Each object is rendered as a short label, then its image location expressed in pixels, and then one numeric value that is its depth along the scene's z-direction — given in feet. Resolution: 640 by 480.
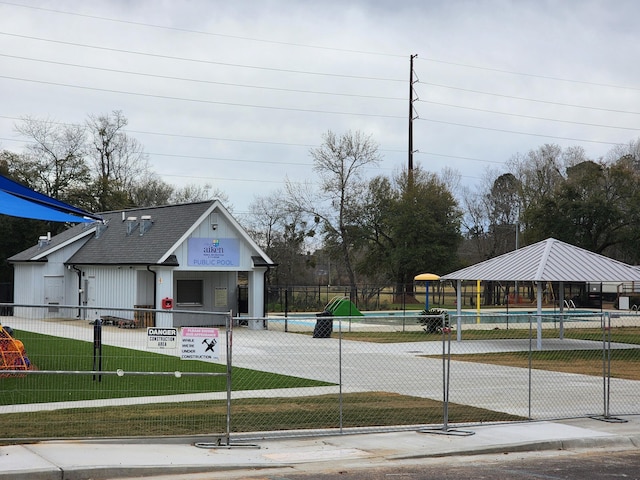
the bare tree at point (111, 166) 232.53
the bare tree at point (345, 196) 237.25
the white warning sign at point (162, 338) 40.70
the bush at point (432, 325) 107.45
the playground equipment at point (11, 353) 52.54
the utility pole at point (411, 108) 232.71
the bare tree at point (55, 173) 214.07
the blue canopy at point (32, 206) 55.24
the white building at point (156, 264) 121.49
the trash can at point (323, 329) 99.39
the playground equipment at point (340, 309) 131.03
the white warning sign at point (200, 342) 40.93
